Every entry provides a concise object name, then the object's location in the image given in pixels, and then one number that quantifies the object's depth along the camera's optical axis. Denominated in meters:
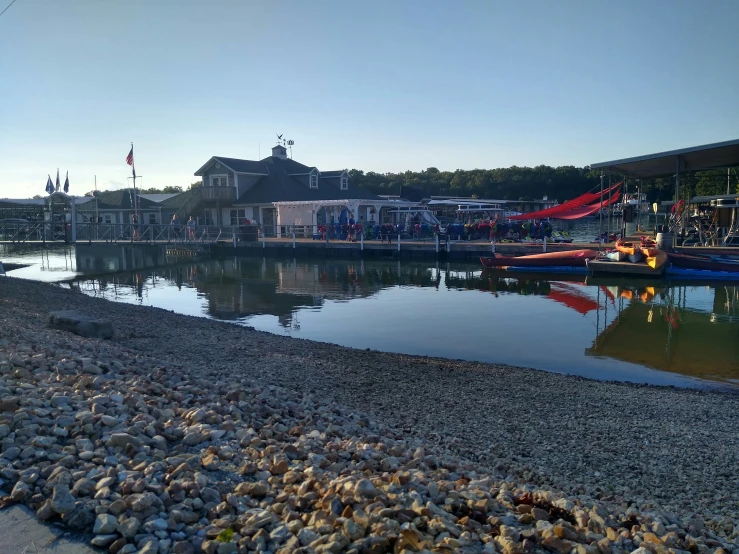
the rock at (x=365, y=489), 3.90
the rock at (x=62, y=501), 3.67
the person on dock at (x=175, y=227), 42.97
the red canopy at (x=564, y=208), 31.52
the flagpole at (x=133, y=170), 43.24
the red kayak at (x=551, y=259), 28.02
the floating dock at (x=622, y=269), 24.84
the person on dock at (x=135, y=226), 43.08
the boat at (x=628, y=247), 25.47
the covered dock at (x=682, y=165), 24.98
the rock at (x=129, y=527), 3.47
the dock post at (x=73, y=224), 43.91
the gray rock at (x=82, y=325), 10.37
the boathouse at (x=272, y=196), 43.97
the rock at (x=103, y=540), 3.44
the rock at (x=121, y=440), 4.55
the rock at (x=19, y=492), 3.84
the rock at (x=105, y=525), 3.51
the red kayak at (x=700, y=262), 24.41
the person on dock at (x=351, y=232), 39.19
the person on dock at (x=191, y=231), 42.49
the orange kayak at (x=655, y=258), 24.56
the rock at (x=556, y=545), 3.52
